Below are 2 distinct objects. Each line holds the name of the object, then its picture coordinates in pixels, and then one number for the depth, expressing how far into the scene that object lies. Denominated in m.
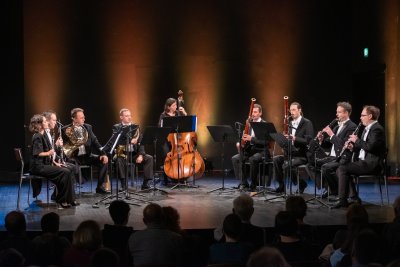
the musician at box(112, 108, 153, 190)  9.46
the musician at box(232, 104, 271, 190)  9.45
